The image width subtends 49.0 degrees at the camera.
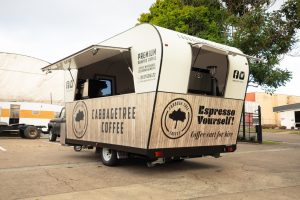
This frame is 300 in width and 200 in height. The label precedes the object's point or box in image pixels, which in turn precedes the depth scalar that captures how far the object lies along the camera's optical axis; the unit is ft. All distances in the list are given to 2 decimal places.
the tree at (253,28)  59.82
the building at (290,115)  138.74
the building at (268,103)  172.14
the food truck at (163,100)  24.72
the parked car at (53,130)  58.39
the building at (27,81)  87.25
